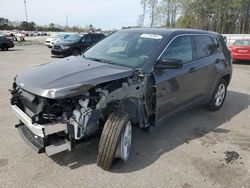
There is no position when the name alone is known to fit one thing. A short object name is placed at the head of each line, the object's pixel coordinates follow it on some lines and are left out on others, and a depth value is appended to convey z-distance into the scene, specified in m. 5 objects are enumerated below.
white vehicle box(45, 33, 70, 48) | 17.90
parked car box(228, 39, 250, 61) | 10.07
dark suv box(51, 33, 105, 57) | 11.16
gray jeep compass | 2.12
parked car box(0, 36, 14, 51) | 14.47
